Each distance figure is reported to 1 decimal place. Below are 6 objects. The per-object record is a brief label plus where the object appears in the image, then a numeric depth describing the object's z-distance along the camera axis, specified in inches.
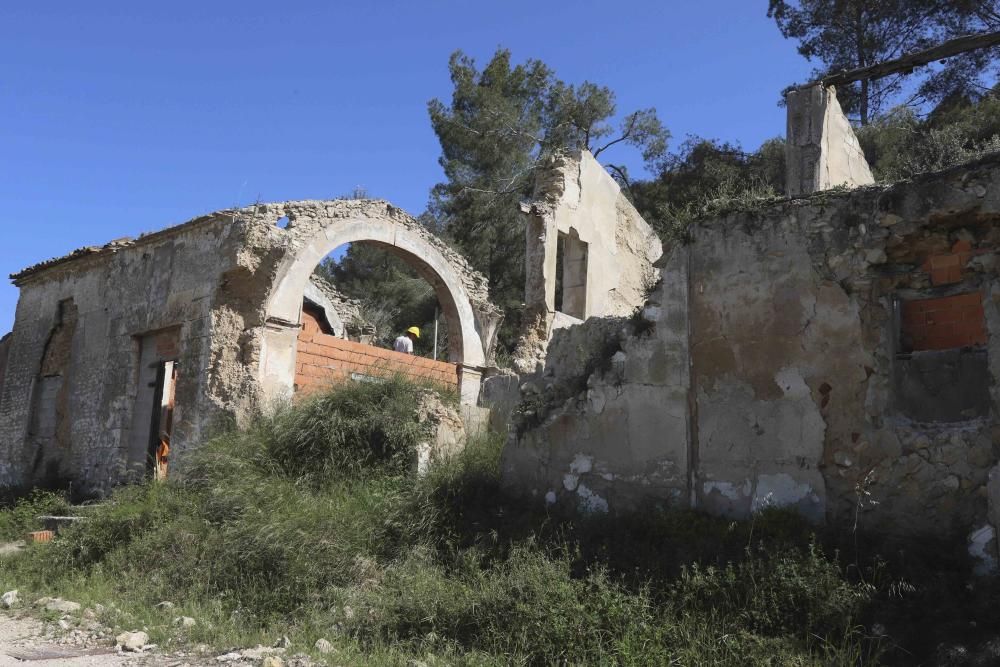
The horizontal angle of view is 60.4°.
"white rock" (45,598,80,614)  291.1
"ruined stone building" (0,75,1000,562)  238.1
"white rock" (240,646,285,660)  236.7
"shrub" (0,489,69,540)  446.9
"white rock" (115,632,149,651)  249.7
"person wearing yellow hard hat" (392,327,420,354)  569.9
